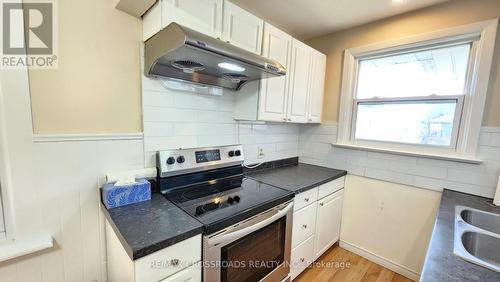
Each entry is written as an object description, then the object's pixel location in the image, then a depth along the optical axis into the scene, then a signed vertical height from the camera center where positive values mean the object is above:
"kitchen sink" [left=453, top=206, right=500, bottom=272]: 1.01 -0.54
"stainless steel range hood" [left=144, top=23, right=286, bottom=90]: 0.96 +0.35
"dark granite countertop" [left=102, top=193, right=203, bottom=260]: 0.85 -0.51
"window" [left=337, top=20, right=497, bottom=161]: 1.57 +0.33
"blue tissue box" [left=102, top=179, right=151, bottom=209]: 1.14 -0.44
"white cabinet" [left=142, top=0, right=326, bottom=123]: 1.18 +0.55
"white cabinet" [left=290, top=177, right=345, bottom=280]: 1.70 -0.89
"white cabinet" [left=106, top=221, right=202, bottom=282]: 0.85 -0.65
